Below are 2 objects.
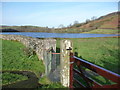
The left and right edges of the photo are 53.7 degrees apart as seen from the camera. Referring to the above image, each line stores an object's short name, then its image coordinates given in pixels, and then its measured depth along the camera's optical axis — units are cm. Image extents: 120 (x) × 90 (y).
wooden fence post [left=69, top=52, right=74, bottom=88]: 347
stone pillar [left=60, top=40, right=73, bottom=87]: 354
